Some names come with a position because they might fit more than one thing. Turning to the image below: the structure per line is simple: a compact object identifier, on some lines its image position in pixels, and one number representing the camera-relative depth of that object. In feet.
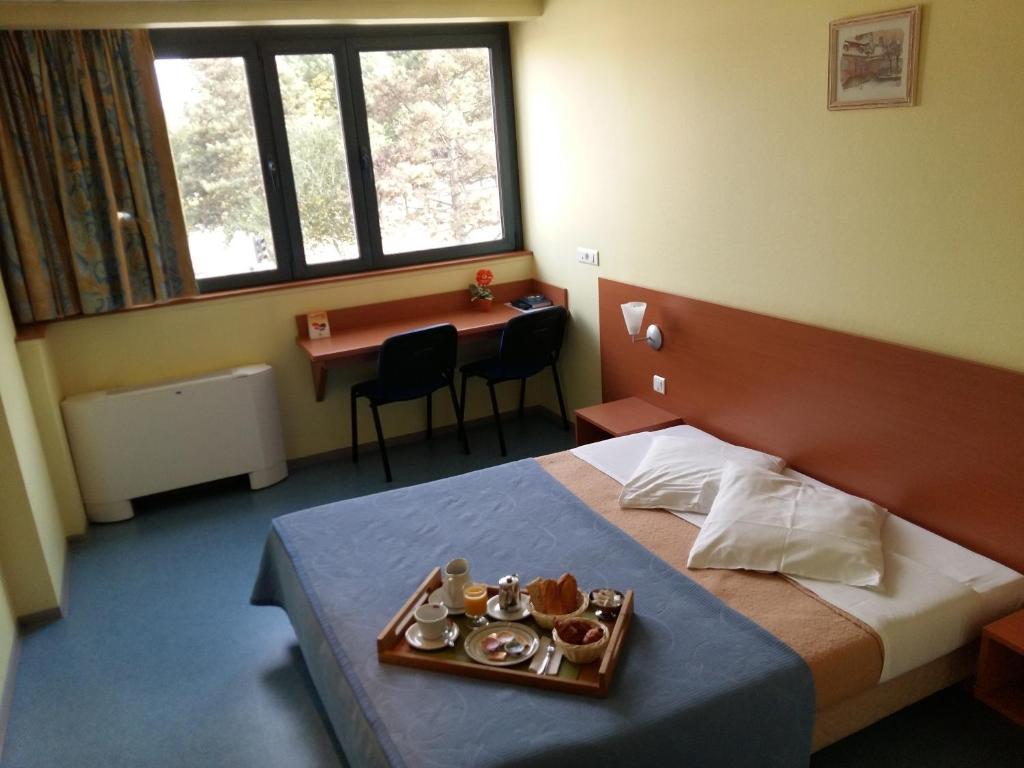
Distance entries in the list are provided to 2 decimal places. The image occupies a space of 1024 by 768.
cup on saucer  6.94
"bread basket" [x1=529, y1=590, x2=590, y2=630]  7.01
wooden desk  13.52
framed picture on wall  7.66
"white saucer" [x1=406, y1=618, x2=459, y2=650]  6.89
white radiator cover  12.73
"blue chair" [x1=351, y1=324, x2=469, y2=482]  13.20
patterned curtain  11.80
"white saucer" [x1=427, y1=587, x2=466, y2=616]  7.36
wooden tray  6.30
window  13.35
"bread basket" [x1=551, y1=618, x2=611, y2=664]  6.51
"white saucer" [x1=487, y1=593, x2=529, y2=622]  7.22
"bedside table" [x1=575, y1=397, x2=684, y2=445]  11.91
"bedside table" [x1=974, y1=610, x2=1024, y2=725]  6.84
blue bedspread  5.97
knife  6.52
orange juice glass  7.23
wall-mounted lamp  12.20
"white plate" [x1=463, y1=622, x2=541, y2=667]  6.68
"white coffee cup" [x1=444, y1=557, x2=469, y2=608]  7.41
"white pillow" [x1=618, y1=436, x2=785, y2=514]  9.20
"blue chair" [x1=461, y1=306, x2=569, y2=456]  14.10
